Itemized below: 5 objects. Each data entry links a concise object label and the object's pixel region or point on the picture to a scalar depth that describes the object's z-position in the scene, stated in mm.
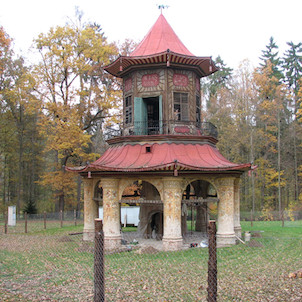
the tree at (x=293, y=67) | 41197
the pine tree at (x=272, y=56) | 44850
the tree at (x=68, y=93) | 30594
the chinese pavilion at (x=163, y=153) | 15930
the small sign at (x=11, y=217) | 27016
